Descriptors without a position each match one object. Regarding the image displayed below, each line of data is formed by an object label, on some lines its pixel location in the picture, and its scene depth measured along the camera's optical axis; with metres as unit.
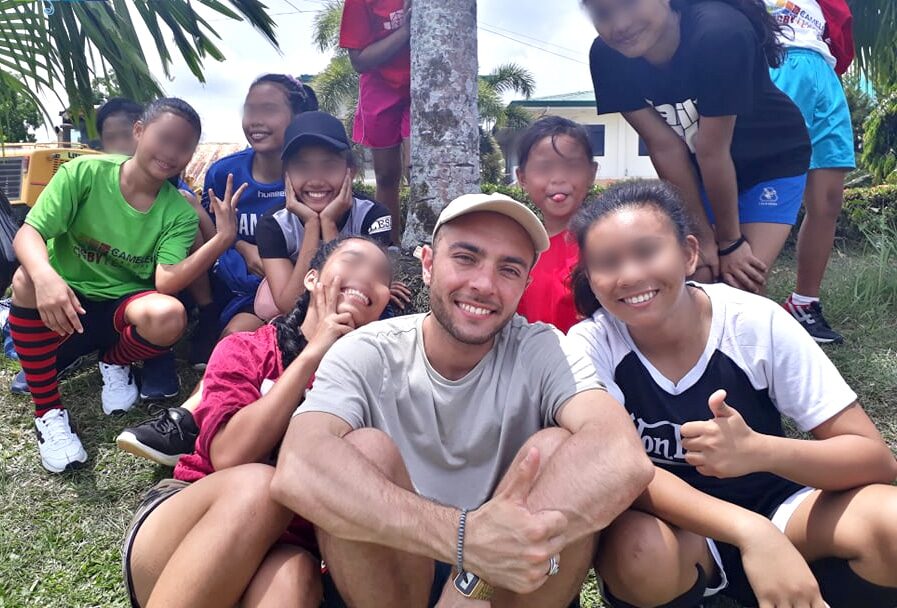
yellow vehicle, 8.94
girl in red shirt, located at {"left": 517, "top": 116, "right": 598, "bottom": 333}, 2.93
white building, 28.95
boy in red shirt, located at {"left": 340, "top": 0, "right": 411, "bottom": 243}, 4.29
